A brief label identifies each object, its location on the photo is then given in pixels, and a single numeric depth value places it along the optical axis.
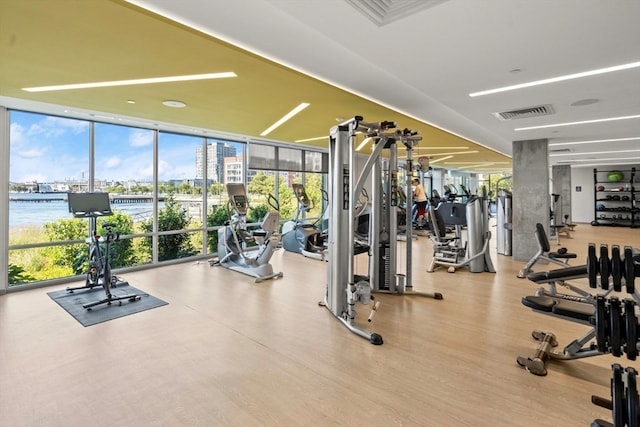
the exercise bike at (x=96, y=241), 4.55
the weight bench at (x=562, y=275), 2.69
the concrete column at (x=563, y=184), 13.02
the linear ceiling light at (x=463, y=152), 9.86
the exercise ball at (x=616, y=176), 13.57
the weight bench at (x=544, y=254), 4.87
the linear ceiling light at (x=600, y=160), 11.23
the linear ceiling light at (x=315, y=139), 7.51
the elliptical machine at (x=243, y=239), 5.53
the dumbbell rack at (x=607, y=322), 1.96
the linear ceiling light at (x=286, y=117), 4.78
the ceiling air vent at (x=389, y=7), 2.14
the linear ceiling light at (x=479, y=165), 14.12
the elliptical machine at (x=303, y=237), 7.52
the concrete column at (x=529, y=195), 6.68
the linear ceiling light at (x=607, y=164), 13.38
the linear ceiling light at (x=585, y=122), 5.02
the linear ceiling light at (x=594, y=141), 7.15
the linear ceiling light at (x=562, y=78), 3.04
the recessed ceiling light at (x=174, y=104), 4.54
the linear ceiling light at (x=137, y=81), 3.50
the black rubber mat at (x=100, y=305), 3.82
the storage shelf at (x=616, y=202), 13.11
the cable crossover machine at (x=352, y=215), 3.48
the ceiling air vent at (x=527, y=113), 4.50
